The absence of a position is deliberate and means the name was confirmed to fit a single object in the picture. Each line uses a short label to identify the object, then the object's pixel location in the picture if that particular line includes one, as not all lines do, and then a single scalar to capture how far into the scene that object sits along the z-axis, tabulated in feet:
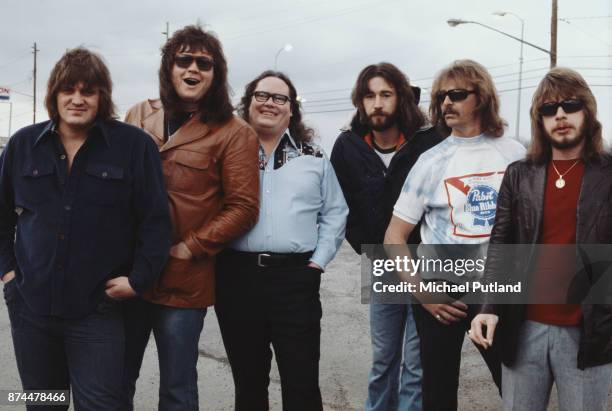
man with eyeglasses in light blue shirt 10.73
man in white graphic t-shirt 9.94
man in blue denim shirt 8.84
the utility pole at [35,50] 191.93
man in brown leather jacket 9.87
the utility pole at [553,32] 63.26
